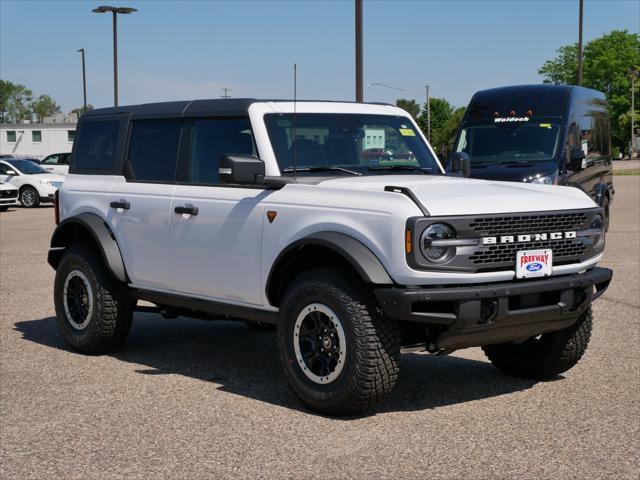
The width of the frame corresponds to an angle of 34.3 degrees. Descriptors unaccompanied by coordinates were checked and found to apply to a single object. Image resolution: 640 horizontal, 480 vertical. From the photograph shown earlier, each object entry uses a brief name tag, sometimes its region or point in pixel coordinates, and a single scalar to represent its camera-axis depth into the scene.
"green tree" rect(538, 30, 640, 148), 104.38
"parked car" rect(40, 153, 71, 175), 42.69
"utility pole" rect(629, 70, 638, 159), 100.31
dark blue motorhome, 15.97
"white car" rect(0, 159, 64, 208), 32.19
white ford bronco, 5.80
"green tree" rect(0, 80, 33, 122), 179.00
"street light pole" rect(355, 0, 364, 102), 20.92
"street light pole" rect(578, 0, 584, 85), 46.12
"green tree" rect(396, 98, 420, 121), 173.12
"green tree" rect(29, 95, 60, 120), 183.25
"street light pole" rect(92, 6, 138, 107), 45.69
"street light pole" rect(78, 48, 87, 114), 67.09
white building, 86.81
